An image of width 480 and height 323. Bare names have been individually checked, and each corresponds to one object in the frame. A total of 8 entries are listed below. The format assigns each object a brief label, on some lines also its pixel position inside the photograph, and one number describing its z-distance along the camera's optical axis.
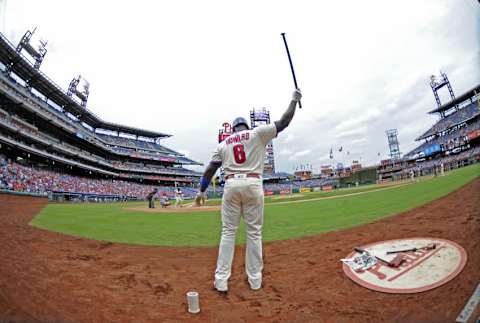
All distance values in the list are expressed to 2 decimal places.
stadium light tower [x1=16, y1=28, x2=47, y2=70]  31.19
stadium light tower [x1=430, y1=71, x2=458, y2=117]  42.89
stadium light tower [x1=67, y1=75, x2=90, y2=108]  43.24
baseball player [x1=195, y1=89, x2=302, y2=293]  3.10
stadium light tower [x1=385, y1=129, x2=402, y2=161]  70.04
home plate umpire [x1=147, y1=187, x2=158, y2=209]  18.00
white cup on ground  2.46
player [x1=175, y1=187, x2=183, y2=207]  18.66
